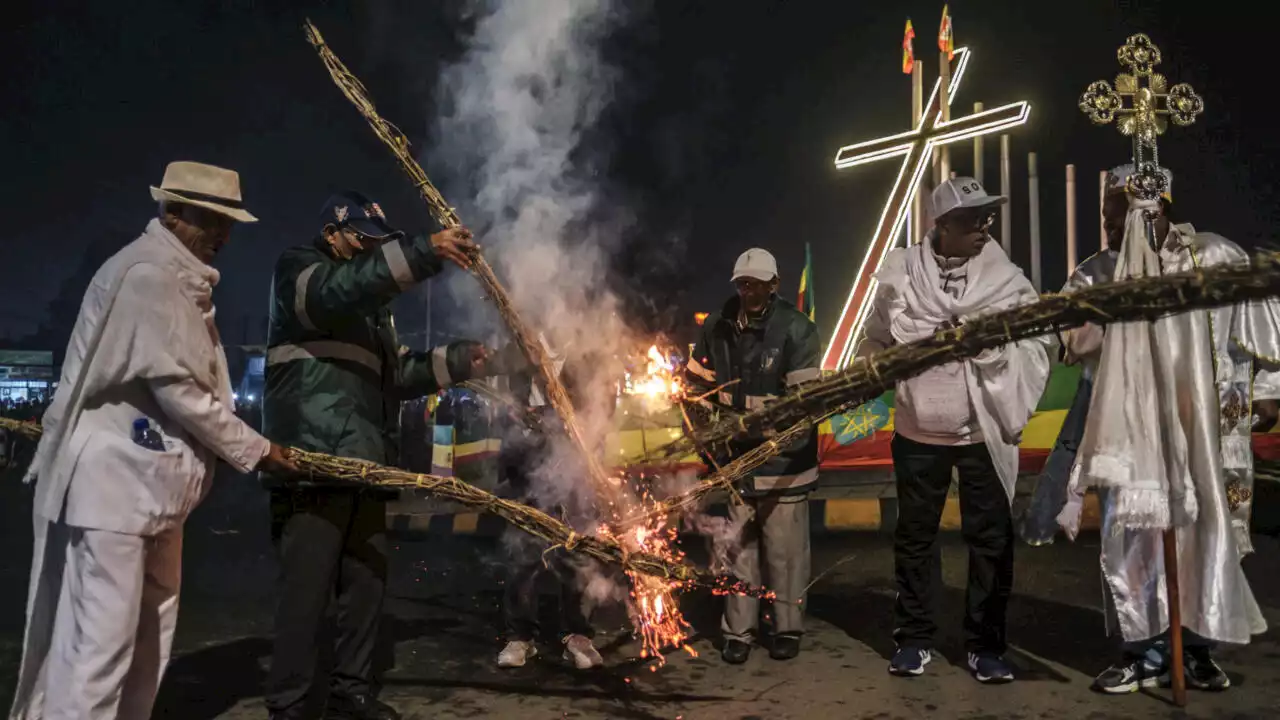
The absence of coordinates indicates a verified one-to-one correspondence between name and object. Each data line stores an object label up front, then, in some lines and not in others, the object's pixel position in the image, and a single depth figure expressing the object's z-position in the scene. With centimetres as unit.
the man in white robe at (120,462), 317
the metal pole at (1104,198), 471
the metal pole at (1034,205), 1651
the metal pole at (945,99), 1457
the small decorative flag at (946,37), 1467
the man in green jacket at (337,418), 375
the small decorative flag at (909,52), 1552
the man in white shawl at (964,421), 451
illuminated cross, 1398
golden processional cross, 438
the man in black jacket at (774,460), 518
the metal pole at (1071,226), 1658
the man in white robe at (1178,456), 421
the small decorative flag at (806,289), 1737
